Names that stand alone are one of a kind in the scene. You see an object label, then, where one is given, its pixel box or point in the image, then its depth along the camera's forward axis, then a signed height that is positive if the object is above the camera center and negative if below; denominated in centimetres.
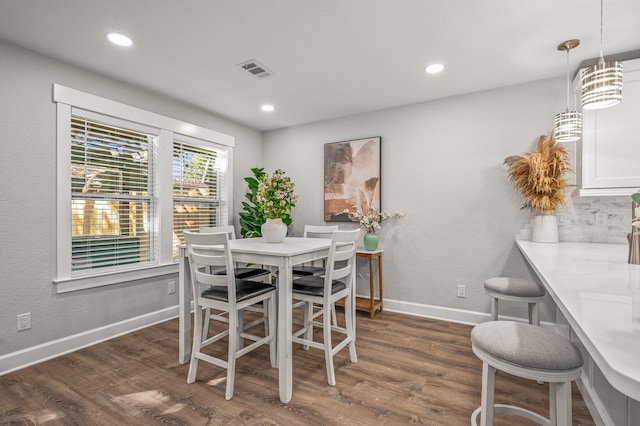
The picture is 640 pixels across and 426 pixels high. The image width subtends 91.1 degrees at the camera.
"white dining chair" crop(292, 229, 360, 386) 217 -59
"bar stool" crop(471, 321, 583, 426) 111 -54
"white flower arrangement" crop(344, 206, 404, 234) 372 -7
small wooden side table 349 -97
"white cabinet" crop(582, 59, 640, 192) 232 +54
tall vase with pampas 277 +25
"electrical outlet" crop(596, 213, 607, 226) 277 -6
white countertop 62 -29
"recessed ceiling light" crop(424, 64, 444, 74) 275 +128
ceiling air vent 271 +127
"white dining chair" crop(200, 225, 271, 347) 261 -55
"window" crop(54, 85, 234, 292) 269 +22
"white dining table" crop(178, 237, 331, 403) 197 -48
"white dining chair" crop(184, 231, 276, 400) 200 -57
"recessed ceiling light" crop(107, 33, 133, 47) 227 +126
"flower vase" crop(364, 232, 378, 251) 364 -35
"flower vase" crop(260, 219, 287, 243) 262 -17
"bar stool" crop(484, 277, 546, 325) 216 -57
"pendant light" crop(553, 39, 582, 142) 226 +64
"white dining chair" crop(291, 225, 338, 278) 294 -56
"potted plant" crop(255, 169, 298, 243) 254 +7
